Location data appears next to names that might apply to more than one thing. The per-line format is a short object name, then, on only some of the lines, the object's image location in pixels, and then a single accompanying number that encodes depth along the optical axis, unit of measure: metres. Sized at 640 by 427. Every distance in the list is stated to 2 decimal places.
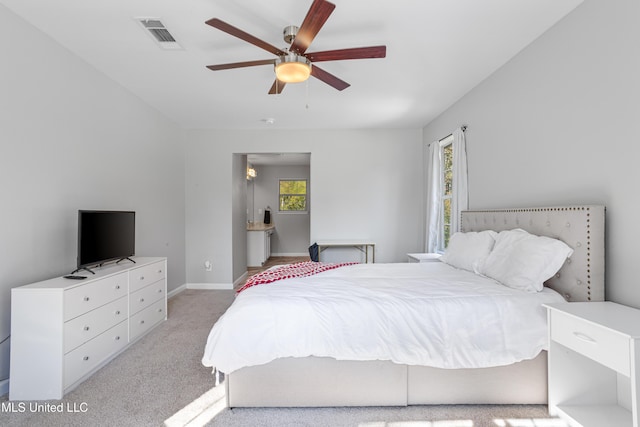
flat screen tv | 2.48
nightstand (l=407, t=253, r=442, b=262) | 3.99
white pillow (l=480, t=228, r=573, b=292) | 2.01
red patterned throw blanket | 2.41
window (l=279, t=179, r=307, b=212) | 8.70
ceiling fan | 1.81
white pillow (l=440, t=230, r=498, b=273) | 2.62
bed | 1.85
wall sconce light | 7.16
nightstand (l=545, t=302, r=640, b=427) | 1.41
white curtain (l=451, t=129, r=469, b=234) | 3.56
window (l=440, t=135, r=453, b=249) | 4.29
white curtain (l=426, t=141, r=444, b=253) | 4.43
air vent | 2.22
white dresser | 2.05
